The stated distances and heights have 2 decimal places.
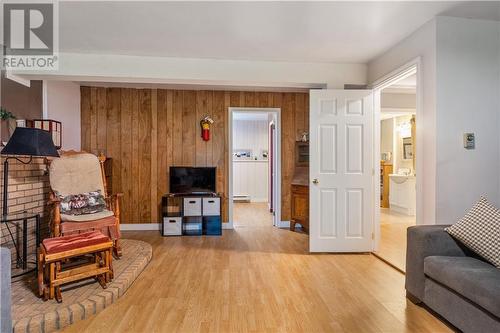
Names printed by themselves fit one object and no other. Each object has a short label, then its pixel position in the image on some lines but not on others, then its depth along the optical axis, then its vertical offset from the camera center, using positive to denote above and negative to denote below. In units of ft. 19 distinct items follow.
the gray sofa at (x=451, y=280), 5.68 -2.53
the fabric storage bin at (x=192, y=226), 15.49 -3.29
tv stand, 15.35 -2.73
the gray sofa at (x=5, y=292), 5.41 -2.36
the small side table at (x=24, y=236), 8.50 -2.36
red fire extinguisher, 16.43 +2.11
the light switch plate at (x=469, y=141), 8.61 +0.69
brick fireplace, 10.10 -1.12
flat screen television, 15.88 -0.85
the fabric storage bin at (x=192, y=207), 15.38 -2.24
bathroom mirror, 22.23 +1.21
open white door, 12.07 -0.03
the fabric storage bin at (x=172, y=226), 15.29 -3.22
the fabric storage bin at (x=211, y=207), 15.52 -2.25
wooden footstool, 7.40 -2.57
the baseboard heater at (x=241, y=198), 27.58 -3.17
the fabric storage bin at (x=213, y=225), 15.60 -3.24
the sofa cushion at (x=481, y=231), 6.81 -1.61
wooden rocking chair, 9.87 -1.00
